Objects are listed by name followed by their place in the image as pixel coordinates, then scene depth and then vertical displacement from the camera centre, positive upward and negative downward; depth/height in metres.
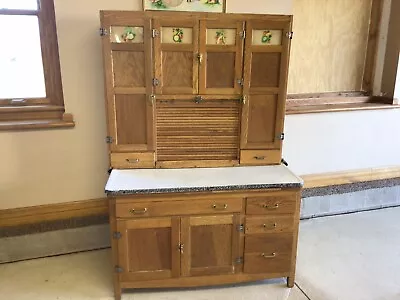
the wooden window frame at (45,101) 2.29 -0.24
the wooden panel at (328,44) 2.95 +0.18
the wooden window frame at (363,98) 3.02 -0.25
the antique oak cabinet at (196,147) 2.02 -0.48
